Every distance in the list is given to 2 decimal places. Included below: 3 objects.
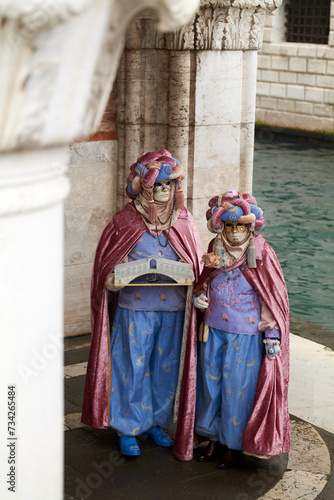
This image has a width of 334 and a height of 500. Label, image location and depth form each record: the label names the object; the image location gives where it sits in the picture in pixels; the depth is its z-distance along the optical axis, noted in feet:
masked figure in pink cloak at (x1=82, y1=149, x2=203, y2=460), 14.44
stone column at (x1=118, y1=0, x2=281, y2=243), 19.80
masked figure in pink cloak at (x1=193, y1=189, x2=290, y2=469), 13.74
